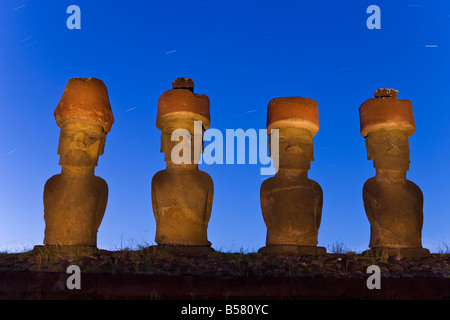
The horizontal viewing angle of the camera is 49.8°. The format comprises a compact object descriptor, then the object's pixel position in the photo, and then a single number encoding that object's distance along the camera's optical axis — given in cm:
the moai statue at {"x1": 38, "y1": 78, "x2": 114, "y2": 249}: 837
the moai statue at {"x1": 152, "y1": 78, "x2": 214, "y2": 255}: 841
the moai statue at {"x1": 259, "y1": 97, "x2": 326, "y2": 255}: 850
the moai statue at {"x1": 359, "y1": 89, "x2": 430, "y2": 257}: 888
